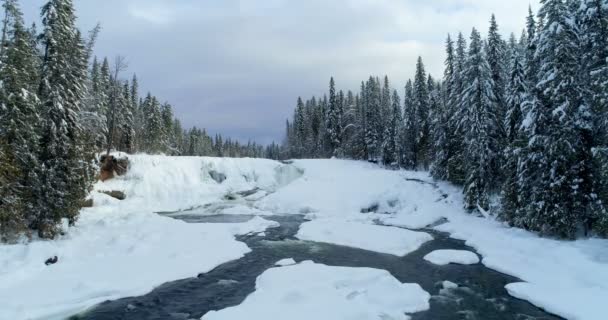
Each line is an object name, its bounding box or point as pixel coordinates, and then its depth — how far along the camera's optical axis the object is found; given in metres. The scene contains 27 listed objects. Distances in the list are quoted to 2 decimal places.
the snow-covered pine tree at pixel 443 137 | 34.22
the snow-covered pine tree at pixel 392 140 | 53.47
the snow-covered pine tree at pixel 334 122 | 62.19
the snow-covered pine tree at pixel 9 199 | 14.60
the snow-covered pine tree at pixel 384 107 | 56.78
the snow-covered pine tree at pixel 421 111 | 48.81
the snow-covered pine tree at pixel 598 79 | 15.93
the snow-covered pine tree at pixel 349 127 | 66.00
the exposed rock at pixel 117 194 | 30.72
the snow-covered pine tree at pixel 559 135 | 18.09
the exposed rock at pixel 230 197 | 38.31
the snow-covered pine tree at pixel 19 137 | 15.17
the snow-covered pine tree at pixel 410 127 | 50.41
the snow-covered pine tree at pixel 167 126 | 61.72
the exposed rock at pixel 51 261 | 13.38
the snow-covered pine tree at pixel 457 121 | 30.84
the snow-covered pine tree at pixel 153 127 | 57.31
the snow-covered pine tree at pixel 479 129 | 26.42
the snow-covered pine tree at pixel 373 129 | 58.69
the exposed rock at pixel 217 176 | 42.66
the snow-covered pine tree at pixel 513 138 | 21.65
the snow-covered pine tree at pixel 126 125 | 50.09
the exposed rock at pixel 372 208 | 32.37
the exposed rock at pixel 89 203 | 25.91
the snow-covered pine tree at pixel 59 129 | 16.61
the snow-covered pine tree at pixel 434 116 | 35.84
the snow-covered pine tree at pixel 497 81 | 27.22
